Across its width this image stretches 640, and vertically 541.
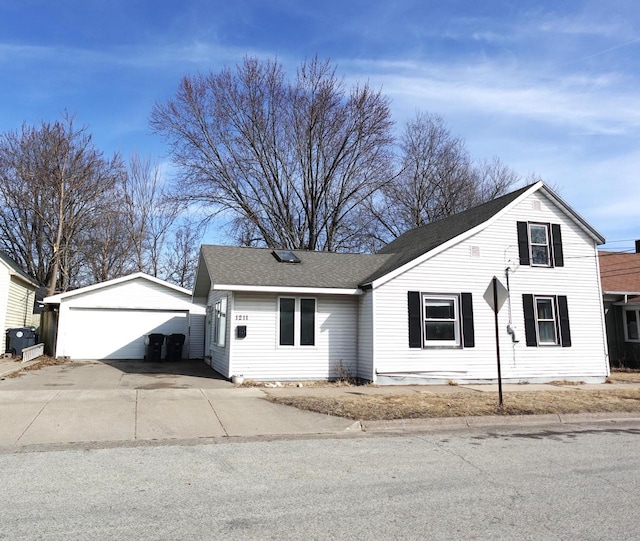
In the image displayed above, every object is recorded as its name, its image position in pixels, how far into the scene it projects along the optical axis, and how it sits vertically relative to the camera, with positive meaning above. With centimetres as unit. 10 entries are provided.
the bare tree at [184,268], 3933 +633
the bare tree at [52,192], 2809 +897
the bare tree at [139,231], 3319 +802
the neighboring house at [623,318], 2084 +128
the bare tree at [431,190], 3294 +1027
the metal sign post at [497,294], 1045 +112
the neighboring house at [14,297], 2027 +234
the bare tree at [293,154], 2856 +1103
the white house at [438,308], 1442 +122
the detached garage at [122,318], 2038 +133
